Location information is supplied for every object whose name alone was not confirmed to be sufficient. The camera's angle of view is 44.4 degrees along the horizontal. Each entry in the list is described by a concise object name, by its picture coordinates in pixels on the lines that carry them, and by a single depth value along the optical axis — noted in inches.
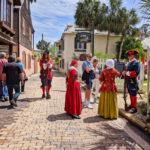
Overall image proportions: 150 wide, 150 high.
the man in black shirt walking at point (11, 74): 228.8
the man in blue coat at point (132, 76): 207.5
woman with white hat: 196.7
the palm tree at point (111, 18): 1039.8
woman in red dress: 196.7
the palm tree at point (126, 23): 1063.0
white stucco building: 1093.8
